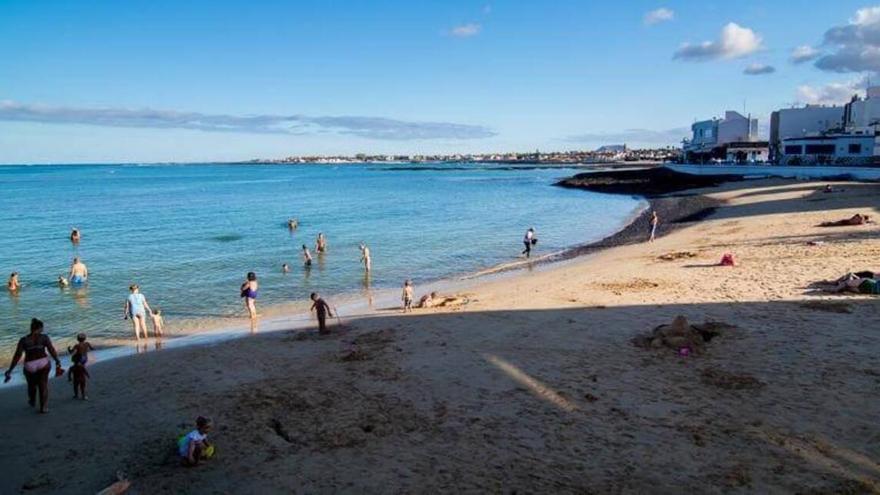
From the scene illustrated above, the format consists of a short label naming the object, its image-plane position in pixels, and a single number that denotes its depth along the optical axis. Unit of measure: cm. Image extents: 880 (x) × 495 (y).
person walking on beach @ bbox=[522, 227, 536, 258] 2770
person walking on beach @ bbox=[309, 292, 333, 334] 1407
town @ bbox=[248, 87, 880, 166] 5519
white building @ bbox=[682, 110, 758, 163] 8362
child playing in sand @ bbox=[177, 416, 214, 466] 773
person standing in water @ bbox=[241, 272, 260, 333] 1641
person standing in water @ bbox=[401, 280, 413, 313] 1641
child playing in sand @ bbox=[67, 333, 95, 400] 1053
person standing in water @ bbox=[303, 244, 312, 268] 2619
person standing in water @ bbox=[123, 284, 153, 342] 1495
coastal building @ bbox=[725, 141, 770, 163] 7825
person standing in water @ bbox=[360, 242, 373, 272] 2397
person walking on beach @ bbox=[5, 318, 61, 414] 935
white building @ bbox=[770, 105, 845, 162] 7081
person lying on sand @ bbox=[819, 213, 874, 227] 2569
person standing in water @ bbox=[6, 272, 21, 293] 2150
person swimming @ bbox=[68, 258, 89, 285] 2277
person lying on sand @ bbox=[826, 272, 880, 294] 1395
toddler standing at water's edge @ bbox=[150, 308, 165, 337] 1561
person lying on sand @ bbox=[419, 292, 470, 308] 1667
